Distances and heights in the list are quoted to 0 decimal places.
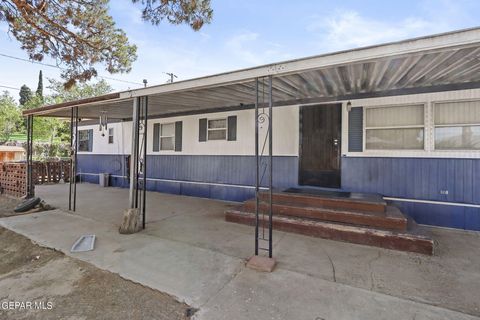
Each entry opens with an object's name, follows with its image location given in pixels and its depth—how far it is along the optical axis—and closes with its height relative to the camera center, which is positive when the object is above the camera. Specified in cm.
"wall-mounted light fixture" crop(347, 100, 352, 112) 517 +121
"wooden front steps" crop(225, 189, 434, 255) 357 -97
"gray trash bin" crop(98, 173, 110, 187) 973 -77
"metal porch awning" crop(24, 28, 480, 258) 248 +136
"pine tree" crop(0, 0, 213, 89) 519 +306
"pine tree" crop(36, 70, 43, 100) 3891 +1215
